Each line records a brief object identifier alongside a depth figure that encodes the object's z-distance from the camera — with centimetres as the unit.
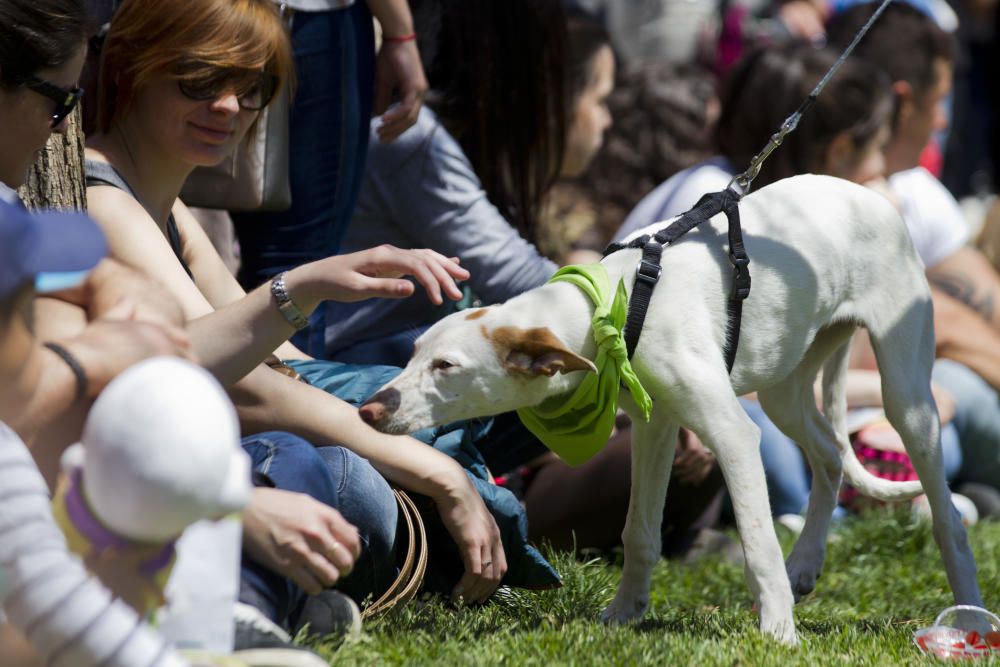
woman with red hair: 547
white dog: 636
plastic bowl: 646
